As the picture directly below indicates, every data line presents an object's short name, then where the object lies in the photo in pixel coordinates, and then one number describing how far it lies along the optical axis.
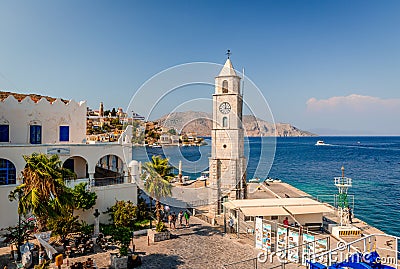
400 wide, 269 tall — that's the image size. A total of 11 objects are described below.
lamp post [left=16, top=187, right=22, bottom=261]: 13.82
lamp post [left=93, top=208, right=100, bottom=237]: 17.58
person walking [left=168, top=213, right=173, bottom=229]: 19.77
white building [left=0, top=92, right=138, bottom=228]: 17.88
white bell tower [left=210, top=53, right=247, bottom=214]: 24.80
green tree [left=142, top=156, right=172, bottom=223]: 18.77
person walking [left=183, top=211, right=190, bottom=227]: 20.56
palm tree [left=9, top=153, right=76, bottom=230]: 12.55
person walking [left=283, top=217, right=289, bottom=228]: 18.96
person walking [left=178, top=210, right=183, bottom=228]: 20.54
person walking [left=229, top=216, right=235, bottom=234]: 19.72
